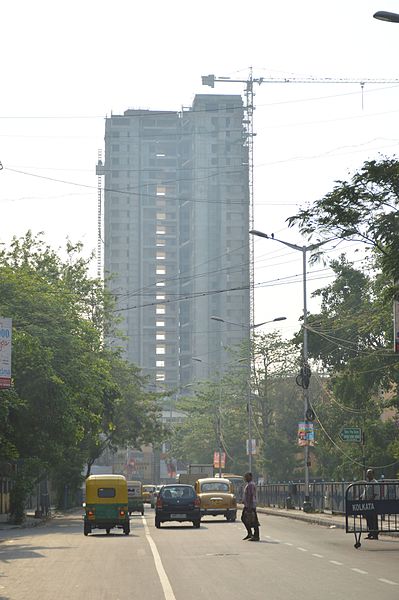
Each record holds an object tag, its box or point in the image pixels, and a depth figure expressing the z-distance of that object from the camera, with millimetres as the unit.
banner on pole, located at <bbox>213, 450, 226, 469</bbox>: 103469
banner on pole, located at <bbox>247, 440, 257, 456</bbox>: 84731
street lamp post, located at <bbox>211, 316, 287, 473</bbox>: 84650
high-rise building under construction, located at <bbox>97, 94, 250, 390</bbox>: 87712
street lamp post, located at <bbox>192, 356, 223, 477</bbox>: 121625
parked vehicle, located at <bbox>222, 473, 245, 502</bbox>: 90625
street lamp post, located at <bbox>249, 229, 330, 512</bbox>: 55531
